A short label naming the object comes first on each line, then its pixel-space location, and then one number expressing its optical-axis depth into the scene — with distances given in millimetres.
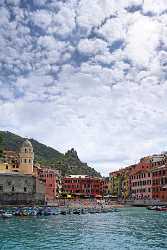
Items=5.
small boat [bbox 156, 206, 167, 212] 50318
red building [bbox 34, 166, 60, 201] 70701
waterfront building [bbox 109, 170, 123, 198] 81098
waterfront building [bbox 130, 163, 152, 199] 67707
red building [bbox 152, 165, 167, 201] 62866
